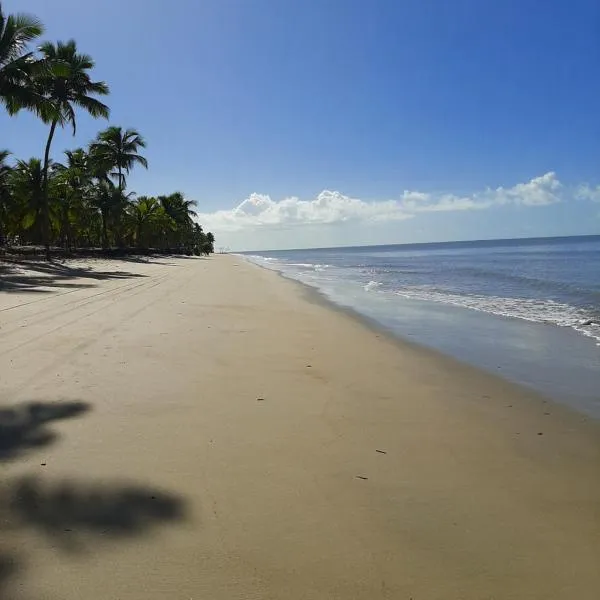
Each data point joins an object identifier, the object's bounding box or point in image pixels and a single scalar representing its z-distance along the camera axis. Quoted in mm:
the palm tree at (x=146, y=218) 56709
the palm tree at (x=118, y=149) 43062
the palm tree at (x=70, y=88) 27203
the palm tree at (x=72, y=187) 40625
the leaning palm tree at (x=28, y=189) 36594
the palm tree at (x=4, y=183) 35750
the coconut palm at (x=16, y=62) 19359
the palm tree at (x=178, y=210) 72500
